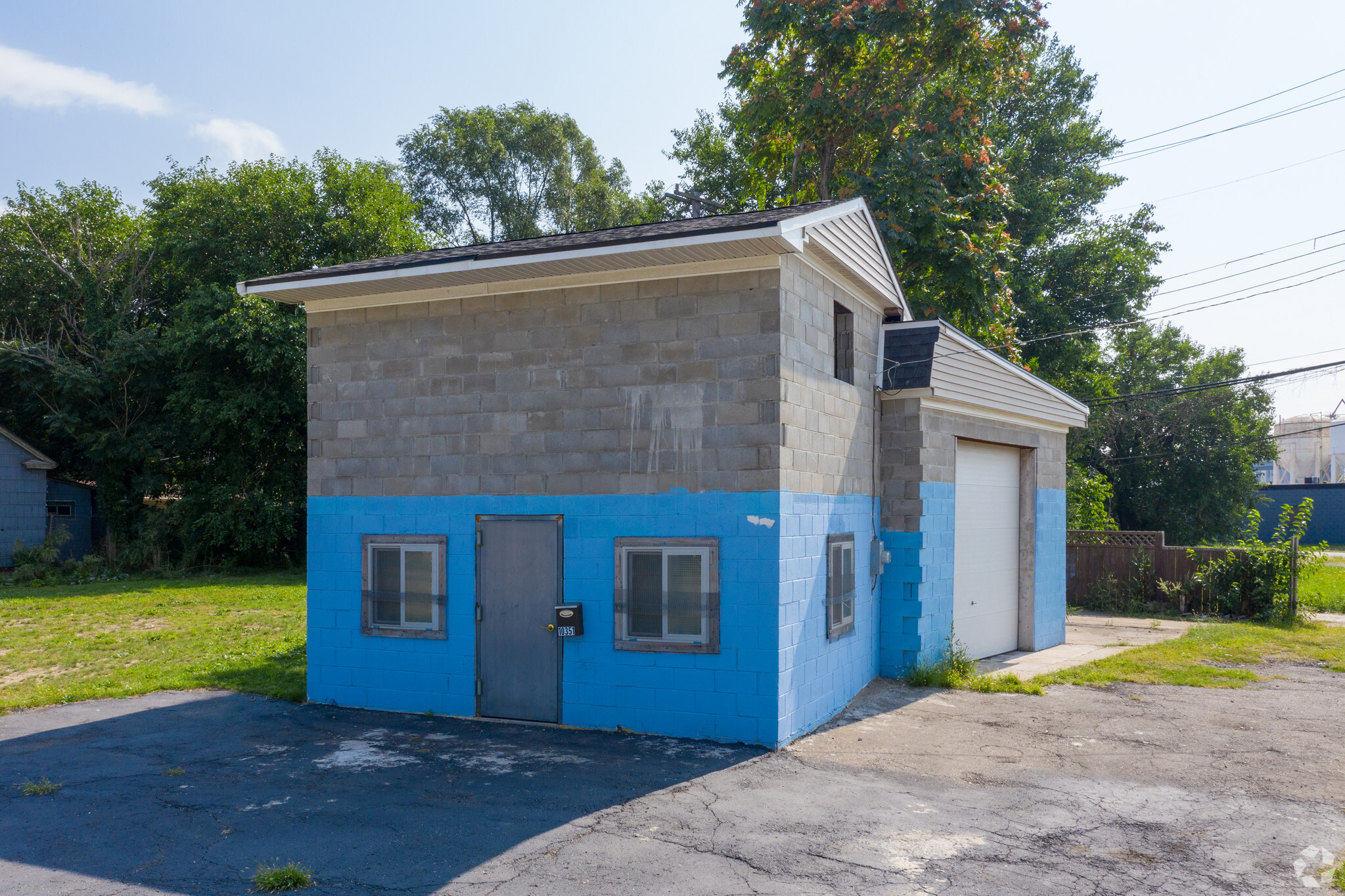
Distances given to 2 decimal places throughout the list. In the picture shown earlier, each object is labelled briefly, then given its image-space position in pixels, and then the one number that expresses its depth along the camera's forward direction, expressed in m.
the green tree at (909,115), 19.61
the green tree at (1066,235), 28.28
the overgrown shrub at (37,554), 24.27
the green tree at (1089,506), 23.17
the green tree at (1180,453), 32.56
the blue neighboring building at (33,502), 25.22
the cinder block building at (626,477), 8.48
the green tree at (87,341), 26.62
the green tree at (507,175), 42.50
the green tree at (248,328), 25.06
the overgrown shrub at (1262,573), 17.14
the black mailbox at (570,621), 8.92
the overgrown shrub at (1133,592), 18.84
